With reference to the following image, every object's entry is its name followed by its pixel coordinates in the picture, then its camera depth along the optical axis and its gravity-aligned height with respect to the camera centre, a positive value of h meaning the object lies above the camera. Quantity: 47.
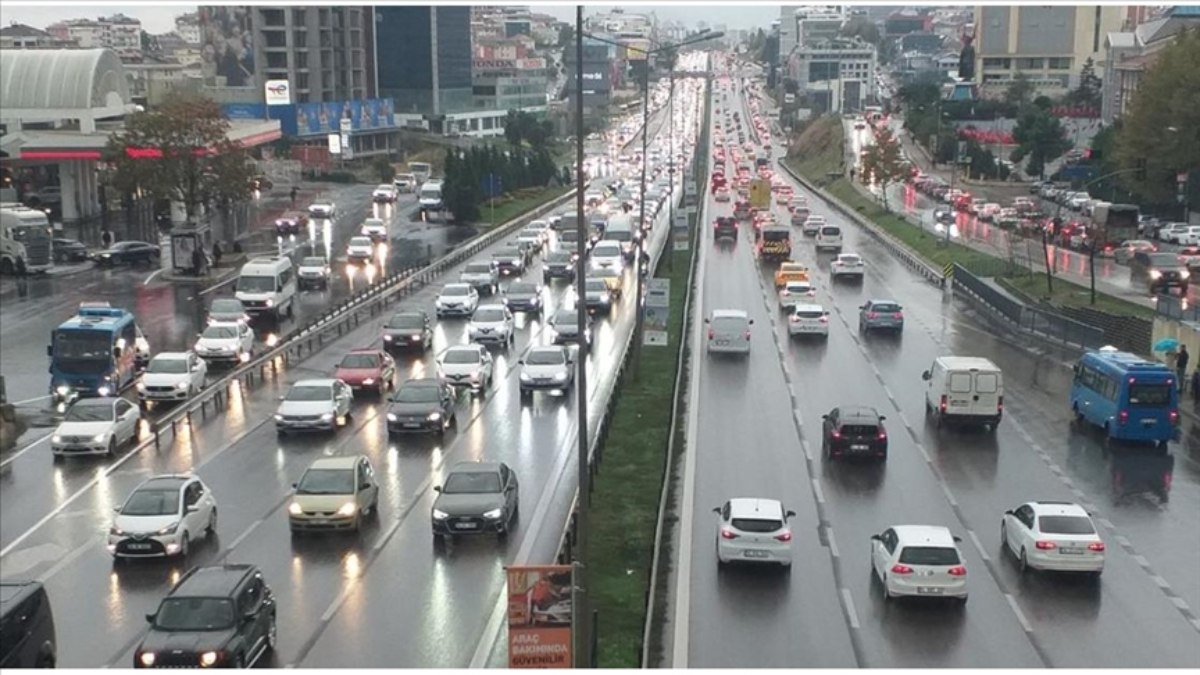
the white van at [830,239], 78.50 -9.18
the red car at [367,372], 39.84 -8.28
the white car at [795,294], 55.75 -8.61
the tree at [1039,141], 122.81 -6.27
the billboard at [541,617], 16.81 -6.29
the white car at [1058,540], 23.98 -7.71
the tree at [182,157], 70.12 -4.40
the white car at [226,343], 44.06 -8.31
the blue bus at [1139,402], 33.97 -7.72
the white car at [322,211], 95.00 -9.32
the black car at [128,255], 69.94 -8.98
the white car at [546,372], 39.66 -8.21
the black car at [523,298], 55.75 -8.76
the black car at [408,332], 47.12 -8.50
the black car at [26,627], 17.62 -6.88
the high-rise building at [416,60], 171.50 +0.69
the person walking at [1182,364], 40.47 -8.14
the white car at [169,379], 38.53 -8.18
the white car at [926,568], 22.20 -7.52
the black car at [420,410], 34.56 -8.06
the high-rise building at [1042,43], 186.38 +3.01
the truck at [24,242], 64.94 -7.82
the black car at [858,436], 32.19 -8.04
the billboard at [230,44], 144.00 +2.12
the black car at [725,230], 85.62 -9.50
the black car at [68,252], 71.44 -9.01
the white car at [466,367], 39.97 -8.19
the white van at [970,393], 35.62 -7.86
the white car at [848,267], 66.56 -9.03
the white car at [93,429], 32.91 -8.14
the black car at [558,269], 65.75 -9.02
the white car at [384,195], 108.87 -9.48
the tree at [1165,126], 91.00 -3.70
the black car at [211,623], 18.00 -7.01
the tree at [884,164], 109.12 -7.26
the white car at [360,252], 73.19 -9.20
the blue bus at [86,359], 38.75 -7.69
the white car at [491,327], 47.75 -8.45
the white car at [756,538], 23.95 -7.62
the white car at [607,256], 62.41 -8.16
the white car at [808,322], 49.66 -8.58
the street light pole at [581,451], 17.88 -5.00
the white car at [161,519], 24.58 -7.63
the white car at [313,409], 34.88 -8.11
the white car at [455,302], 54.69 -8.74
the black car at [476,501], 25.69 -7.66
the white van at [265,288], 52.16 -7.93
